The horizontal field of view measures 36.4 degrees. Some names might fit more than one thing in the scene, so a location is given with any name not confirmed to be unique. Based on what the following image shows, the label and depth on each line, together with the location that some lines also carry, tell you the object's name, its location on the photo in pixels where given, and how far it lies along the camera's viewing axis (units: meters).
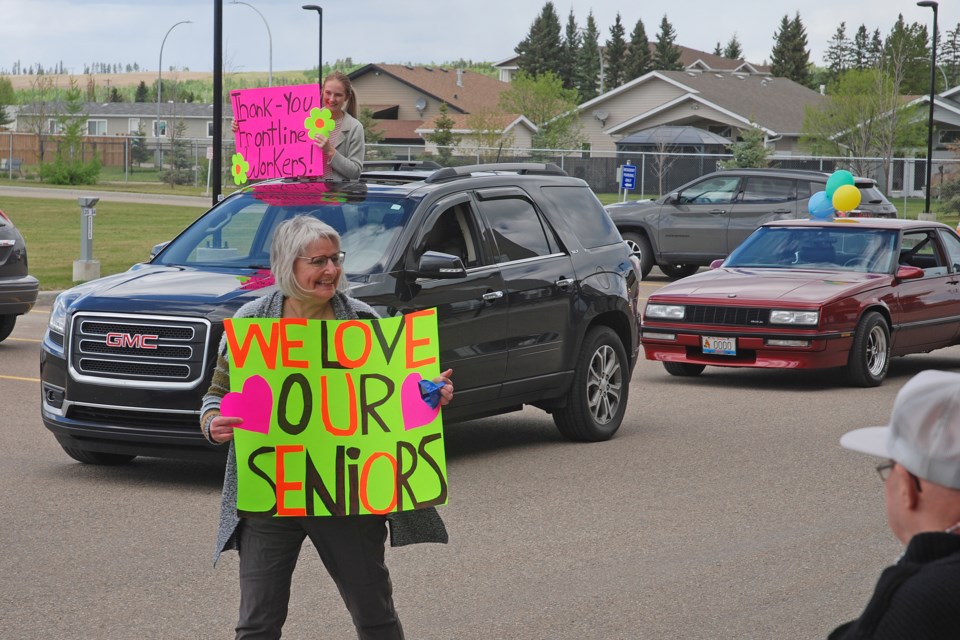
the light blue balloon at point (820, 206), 17.89
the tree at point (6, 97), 89.74
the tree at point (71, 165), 59.69
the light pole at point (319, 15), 53.31
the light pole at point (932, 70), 40.19
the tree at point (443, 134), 63.59
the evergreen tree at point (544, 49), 128.62
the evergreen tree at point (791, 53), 124.81
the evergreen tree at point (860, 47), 141.88
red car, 12.62
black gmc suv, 8.02
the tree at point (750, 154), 47.78
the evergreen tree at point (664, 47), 130.25
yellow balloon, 17.80
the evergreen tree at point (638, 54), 128.75
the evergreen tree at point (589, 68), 125.19
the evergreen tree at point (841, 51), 143.50
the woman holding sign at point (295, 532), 4.36
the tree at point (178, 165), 62.25
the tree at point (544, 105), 70.12
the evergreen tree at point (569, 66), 129.25
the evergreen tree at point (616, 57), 129.25
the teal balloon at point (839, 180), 19.44
